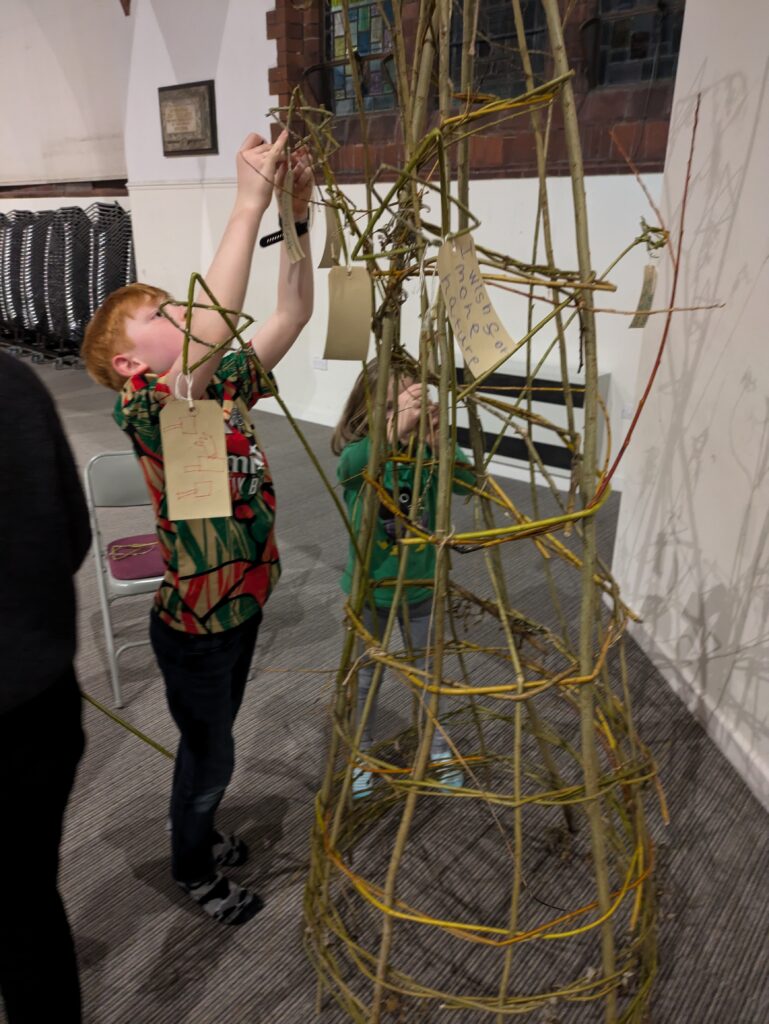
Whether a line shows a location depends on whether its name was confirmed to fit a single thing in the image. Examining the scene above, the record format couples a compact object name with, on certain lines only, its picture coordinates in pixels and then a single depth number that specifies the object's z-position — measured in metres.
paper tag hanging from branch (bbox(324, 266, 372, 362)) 0.87
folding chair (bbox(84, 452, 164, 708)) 1.83
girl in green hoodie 1.35
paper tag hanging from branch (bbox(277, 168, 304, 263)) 0.91
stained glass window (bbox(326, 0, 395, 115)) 3.76
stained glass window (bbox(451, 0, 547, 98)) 3.29
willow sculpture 0.82
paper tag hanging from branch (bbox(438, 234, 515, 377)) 0.76
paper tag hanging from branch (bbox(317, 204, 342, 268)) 0.95
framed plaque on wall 4.31
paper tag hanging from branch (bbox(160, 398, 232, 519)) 0.85
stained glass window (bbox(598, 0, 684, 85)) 2.93
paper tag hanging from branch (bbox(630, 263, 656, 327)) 1.10
